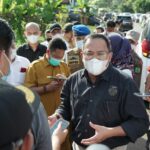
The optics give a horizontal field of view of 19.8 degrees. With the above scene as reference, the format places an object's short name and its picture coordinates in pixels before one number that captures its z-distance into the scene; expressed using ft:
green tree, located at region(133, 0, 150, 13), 274.36
